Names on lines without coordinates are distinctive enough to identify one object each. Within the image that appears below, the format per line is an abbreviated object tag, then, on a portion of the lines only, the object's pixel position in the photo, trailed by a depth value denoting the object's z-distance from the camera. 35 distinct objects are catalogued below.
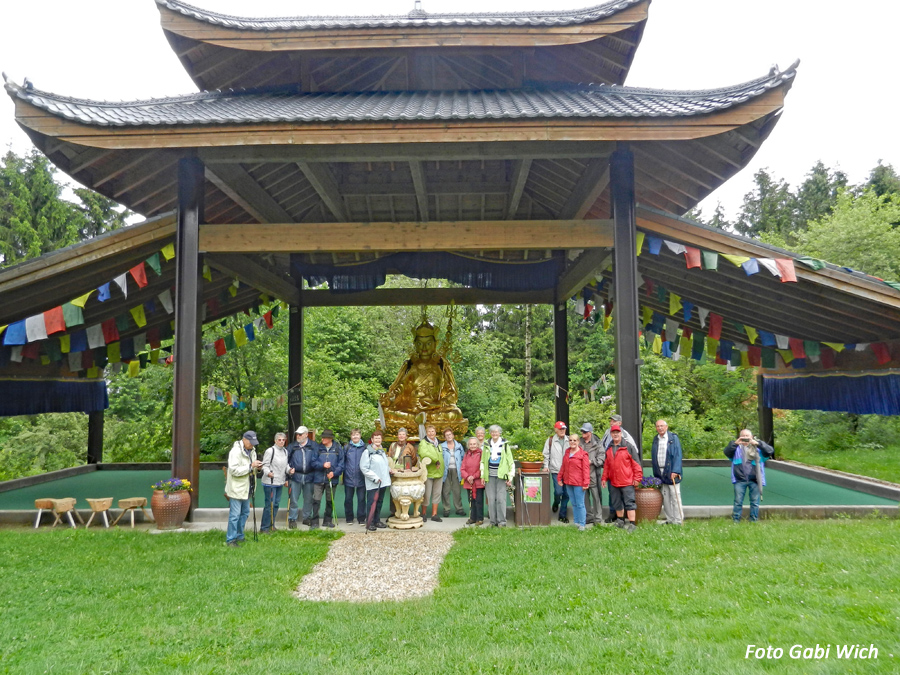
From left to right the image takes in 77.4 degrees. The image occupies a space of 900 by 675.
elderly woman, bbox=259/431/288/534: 7.35
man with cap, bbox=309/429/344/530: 7.59
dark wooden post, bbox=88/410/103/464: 14.48
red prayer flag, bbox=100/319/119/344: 9.80
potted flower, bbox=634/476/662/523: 7.28
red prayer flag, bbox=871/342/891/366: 9.43
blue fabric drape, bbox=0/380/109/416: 11.44
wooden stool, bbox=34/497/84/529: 7.60
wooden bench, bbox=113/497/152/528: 7.68
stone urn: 7.68
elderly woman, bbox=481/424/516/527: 7.49
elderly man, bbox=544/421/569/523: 7.66
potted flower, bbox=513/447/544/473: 7.54
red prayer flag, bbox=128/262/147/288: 7.79
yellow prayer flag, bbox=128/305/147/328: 9.39
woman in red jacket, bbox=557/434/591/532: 7.19
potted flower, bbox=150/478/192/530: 7.23
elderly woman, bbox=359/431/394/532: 7.61
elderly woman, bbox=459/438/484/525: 7.63
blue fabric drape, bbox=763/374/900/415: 9.81
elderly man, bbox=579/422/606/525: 7.39
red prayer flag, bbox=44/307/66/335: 7.63
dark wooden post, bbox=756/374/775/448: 13.68
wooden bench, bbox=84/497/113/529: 7.62
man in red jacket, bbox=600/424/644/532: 7.12
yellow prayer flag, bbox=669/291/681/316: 9.54
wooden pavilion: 6.93
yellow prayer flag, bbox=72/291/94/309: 7.44
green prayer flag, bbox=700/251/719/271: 7.53
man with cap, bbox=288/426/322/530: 7.52
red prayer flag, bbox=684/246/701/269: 7.57
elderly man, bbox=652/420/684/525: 7.25
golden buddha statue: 12.61
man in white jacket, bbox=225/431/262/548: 6.58
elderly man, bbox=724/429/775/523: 7.21
